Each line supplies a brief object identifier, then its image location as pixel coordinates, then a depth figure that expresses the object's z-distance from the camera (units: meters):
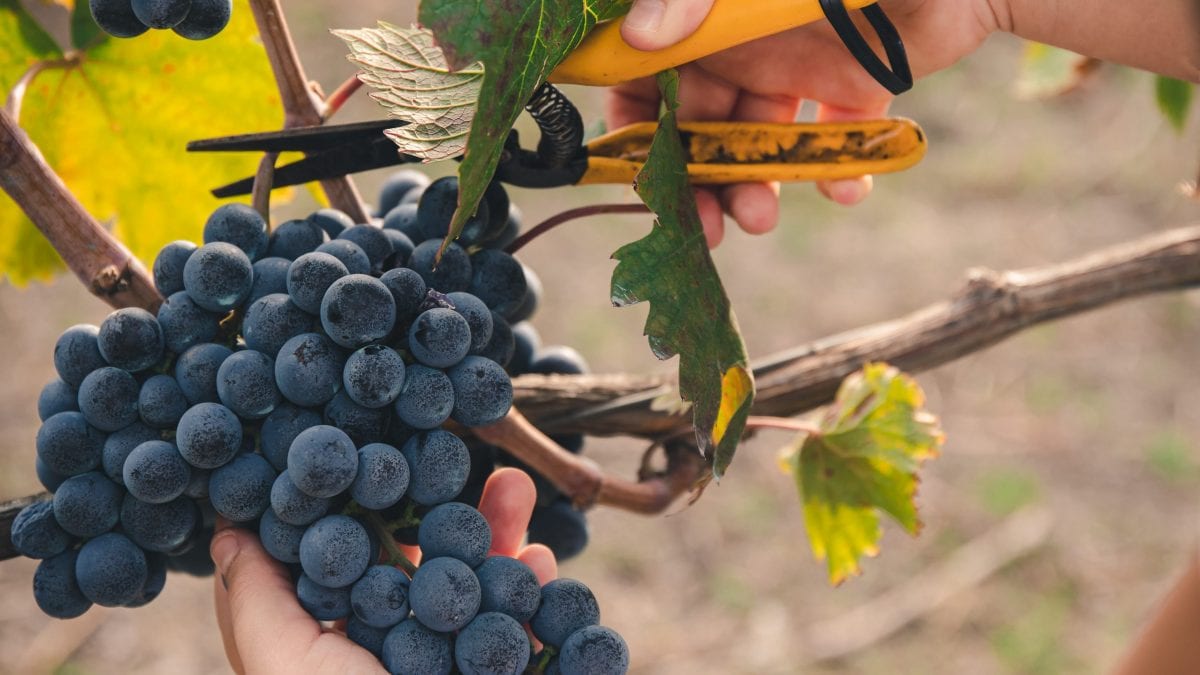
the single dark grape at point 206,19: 0.60
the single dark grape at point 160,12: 0.58
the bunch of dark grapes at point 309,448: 0.56
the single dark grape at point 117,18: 0.59
